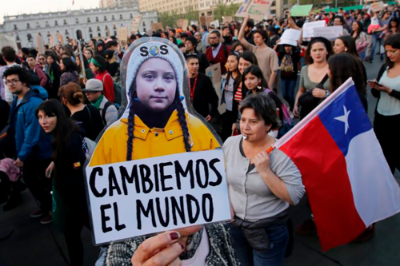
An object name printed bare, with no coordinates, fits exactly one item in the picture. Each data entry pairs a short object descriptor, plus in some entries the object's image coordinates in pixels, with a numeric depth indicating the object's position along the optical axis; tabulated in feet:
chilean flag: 7.84
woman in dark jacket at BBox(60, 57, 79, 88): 22.39
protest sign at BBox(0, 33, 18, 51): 36.91
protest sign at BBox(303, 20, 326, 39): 22.24
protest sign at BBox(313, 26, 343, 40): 17.89
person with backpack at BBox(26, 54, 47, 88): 22.84
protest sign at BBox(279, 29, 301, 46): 20.78
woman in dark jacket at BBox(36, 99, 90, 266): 8.60
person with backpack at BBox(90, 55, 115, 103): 13.07
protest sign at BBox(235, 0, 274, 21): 21.05
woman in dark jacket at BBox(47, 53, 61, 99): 24.34
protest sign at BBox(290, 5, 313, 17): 48.31
